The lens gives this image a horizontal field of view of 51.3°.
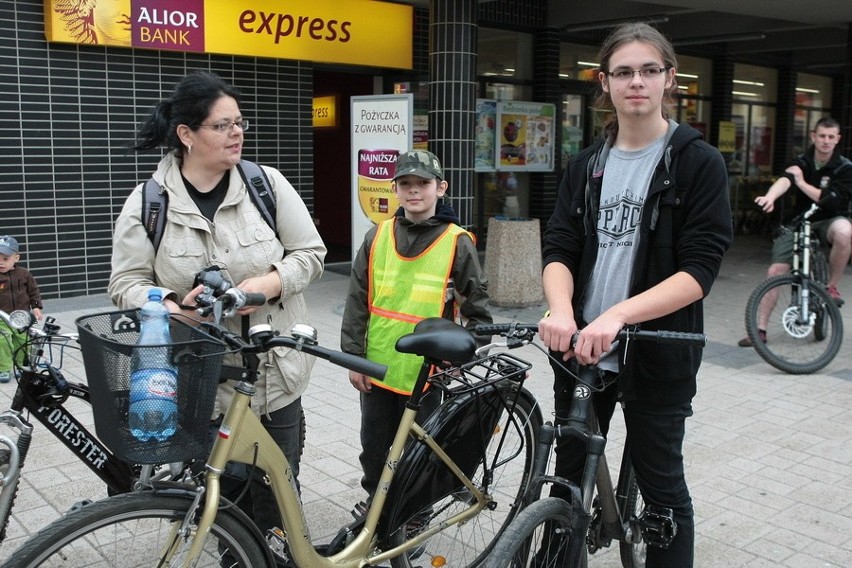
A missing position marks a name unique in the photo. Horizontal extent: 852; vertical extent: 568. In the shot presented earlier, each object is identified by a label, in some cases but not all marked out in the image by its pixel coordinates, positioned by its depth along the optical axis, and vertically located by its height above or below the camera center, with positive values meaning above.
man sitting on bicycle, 7.05 -0.19
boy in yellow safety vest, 3.52 -0.49
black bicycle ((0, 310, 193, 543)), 2.81 -0.82
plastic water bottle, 2.14 -0.56
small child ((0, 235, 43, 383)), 5.80 -0.85
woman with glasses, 2.90 -0.25
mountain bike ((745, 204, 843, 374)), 6.75 -1.08
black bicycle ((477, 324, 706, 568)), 2.33 -0.96
